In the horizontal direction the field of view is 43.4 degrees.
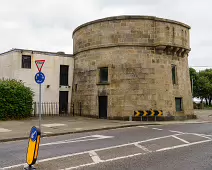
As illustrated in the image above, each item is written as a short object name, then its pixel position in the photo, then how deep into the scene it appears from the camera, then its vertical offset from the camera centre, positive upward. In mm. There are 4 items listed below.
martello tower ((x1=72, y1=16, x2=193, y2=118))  20547 +2522
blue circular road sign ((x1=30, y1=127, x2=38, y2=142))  6293 -839
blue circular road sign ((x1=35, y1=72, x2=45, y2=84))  11883 +927
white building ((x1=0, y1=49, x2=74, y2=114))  22109 +2458
